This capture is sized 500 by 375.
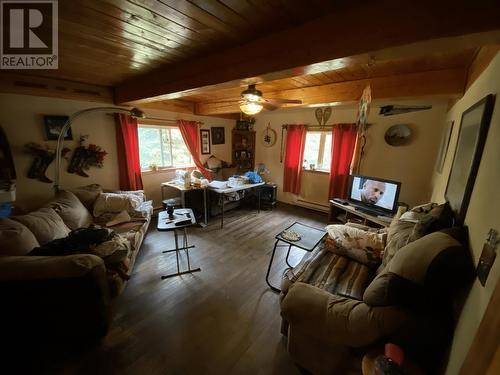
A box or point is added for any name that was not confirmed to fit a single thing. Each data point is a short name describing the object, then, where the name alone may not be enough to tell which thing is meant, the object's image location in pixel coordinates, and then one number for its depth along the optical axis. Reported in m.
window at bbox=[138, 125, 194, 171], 3.81
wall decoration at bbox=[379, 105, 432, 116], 3.16
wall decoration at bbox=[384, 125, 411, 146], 3.33
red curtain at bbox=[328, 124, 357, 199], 3.78
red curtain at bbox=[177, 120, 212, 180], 4.16
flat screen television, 2.92
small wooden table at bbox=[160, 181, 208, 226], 3.47
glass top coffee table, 2.00
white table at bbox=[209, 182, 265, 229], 3.54
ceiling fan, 1.97
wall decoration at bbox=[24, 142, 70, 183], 2.59
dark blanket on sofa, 1.54
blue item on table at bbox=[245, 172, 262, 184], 4.22
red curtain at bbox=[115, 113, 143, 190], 3.30
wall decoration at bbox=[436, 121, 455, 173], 2.23
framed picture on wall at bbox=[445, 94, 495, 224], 1.07
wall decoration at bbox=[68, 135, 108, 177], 2.97
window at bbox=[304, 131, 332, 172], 4.28
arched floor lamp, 2.43
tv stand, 2.84
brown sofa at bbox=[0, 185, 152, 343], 1.32
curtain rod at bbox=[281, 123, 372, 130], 4.00
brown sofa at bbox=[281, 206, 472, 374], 0.90
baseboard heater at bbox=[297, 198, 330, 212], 4.37
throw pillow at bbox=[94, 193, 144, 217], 2.75
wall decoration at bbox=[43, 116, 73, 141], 2.67
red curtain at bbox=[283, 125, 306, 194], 4.39
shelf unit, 5.22
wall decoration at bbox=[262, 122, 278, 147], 4.89
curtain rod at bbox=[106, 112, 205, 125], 3.67
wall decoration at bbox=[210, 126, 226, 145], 4.90
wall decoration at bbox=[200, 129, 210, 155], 4.67
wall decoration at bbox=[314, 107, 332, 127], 3.98
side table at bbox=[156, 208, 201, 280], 2.08
